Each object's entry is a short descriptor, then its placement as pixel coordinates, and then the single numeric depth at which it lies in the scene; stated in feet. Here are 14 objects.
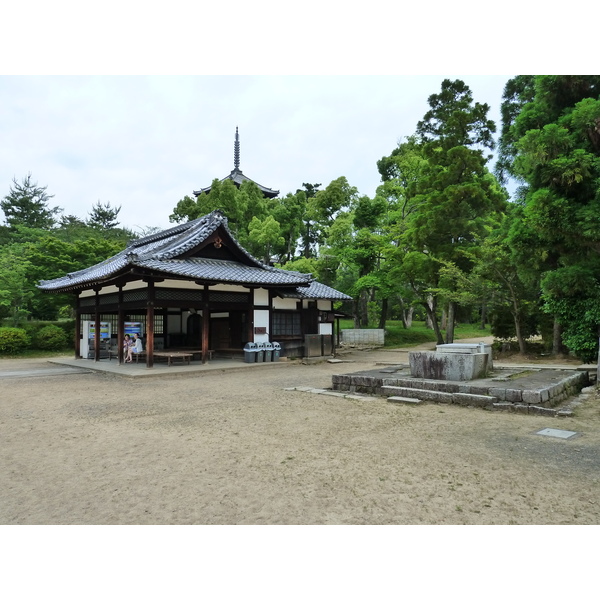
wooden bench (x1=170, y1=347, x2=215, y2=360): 51.89
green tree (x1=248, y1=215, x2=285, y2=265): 94.12
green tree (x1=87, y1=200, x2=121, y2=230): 152.05
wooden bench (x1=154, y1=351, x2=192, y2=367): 45.73
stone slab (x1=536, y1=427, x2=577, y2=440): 19.01
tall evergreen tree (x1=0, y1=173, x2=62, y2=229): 126.62
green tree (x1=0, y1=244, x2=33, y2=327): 69.05
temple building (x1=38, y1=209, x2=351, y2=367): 46.91
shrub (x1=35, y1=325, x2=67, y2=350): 70.08
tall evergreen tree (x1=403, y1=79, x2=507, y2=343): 64.18
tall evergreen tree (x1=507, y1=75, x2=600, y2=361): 34.30
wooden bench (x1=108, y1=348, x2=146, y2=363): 51.68
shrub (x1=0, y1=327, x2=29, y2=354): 65.28
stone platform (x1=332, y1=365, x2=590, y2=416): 24.49
